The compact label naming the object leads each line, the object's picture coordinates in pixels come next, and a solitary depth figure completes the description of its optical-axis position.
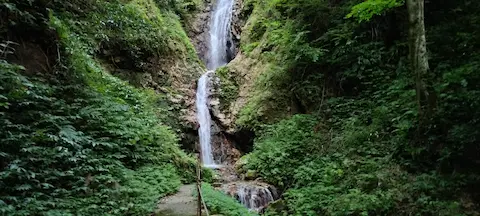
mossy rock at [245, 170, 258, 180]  9.17
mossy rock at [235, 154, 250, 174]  9.74
